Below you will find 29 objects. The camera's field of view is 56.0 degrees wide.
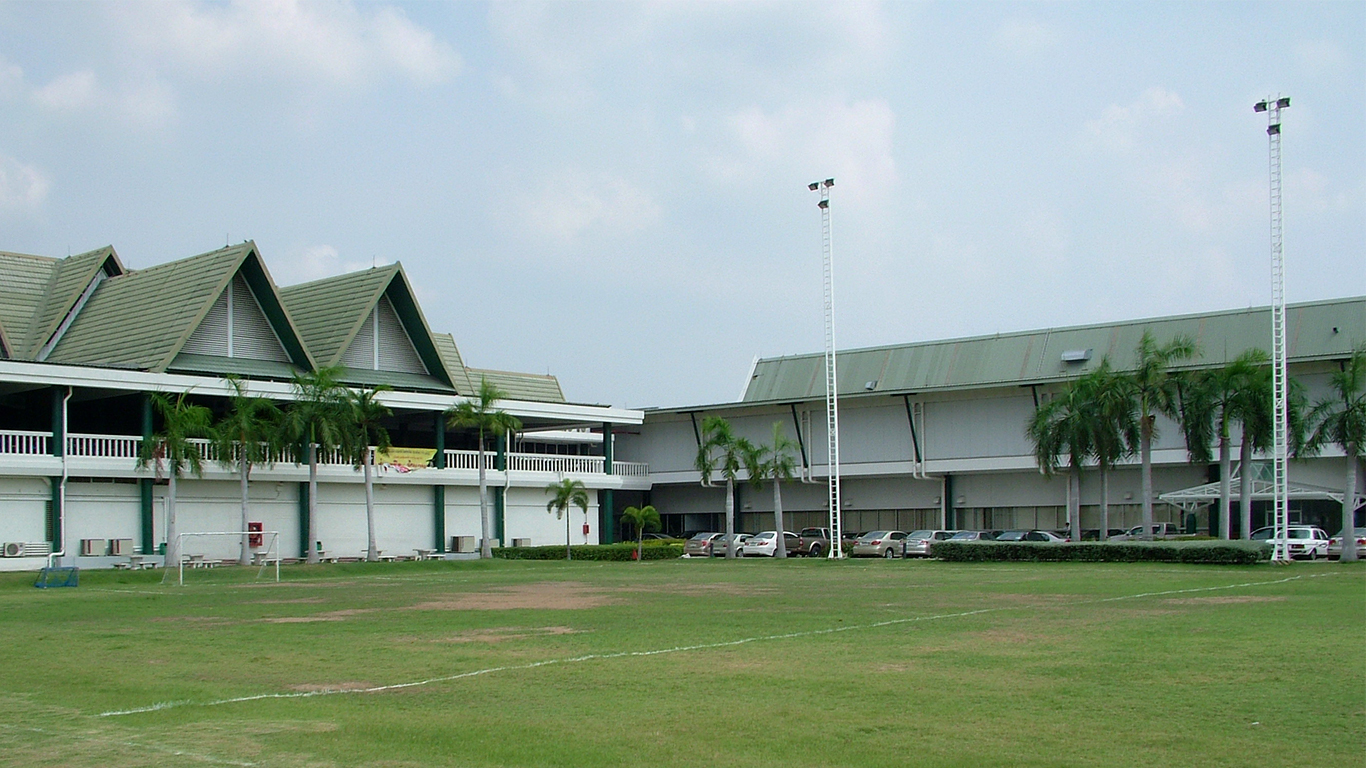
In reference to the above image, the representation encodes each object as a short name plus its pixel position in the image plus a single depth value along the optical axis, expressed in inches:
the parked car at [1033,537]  1974.7
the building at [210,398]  1592.0
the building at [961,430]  2085.4
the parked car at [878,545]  2139.5
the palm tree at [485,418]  1924.2
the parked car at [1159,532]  1959.9
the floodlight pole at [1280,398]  1528.1
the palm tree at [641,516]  2191.2
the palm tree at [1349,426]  1614.2
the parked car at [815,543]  2295.8
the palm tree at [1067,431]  1854.1
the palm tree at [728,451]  2192.4
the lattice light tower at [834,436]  1987.0
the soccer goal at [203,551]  1680.6
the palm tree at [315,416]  1656.0
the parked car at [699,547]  2368.4
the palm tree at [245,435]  1578.5
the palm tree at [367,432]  1715.1
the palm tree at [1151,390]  1733.5
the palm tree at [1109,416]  1782.7
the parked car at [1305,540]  1759.4
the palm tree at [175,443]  1515.7
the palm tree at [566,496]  2100.1
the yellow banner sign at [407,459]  1946.4
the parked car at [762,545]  2220.7
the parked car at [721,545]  2332.3
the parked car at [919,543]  2119.8
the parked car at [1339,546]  1800.0
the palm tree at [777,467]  2204.7
